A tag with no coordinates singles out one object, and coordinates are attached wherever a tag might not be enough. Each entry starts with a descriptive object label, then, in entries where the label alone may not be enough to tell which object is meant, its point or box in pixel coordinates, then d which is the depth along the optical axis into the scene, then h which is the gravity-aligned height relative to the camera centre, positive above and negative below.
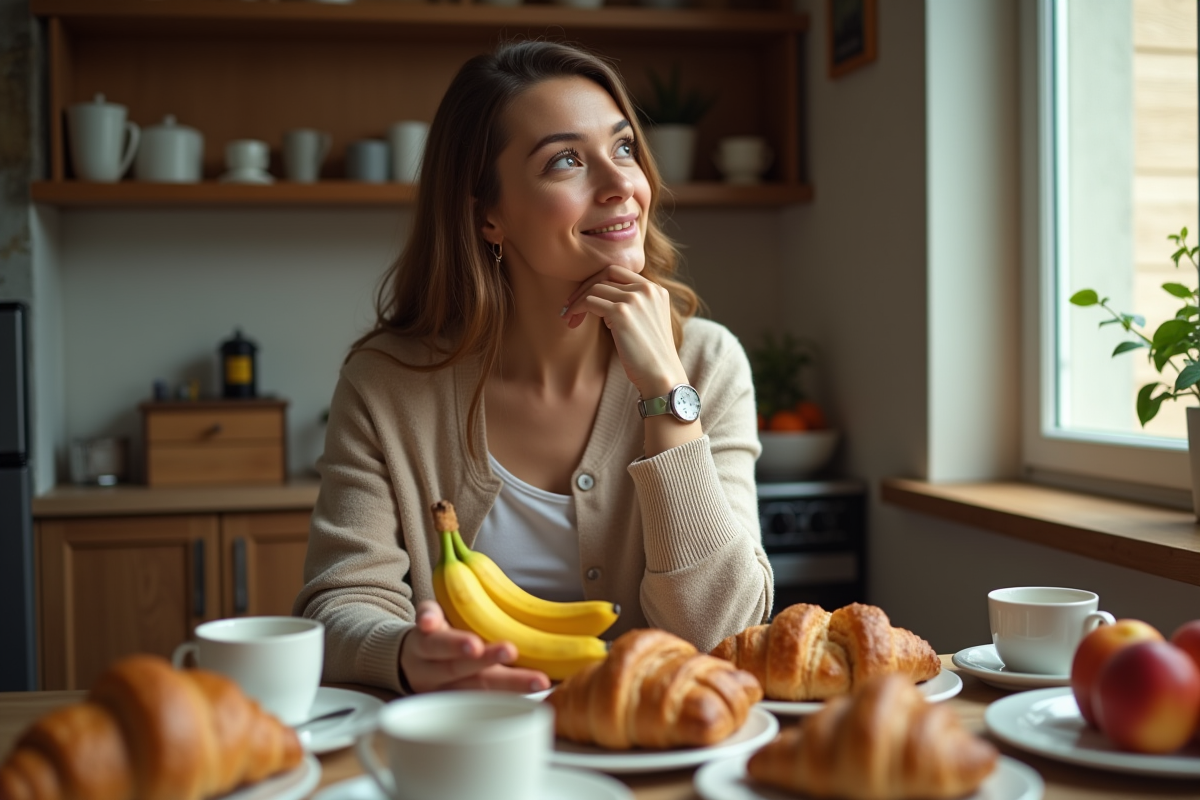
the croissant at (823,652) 0.92 -0.23
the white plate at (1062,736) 0.75 -0.26
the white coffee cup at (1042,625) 0.97 -0.22
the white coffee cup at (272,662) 0.80 -0.20
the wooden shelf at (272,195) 2.80 +0.49
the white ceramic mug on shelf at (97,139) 2.81 +0.62
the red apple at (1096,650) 0.81 -0.20
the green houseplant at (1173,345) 1.63 +0.04
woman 1.40 -0.02
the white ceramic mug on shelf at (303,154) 2.97 +0.60
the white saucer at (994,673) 0.97 -0.27
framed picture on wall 2.67 +0.84
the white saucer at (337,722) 0.83 -0.27
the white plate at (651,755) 0.77 -0.26
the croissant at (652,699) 0.78 -0.23
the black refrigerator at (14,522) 2.60 -0.32
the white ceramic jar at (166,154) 2.89 +0.59
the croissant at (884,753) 0.66 -0.23
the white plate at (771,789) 0.69 -0.26
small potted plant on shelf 3.12 +0.72
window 2.02 +0.32
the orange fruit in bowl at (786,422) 2.84 -0.12
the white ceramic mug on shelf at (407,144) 3.01 +0.63
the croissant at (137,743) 0.63 -0.21
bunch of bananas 1.05 -0.24
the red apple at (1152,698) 0.75 -0.22
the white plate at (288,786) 0.71 -0.26
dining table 0.74 -0.28
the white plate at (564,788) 0.69 -0.26
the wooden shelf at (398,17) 2.81 +0.94
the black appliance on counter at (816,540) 2.72 -0.41
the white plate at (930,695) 0.90 -0.27
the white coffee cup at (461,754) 0.62 -0.21
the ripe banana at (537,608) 1.14 -0.24
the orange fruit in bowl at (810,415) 2.88 -0.10
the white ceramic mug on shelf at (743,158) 3.15 +0.61
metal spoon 0.88 -0.27
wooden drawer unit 2.88 -0.16
